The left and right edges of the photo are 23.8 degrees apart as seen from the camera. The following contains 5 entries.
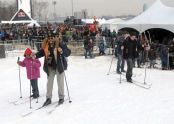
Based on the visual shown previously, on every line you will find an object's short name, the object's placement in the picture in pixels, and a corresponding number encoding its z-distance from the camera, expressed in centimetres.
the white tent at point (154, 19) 2197
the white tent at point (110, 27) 3578
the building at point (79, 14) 6861
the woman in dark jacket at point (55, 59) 972
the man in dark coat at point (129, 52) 1283
